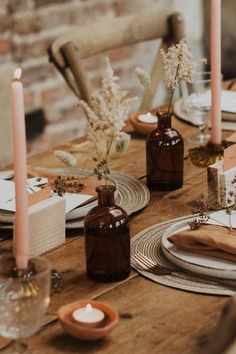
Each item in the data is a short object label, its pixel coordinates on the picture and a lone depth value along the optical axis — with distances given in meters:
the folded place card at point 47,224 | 1.61
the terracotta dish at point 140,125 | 2.22
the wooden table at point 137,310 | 1.36
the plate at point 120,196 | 1.74
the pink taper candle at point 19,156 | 1.37
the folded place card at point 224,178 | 1.75
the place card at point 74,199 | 1.75
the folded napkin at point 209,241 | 1.54
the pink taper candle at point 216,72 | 1.97
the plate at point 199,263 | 1.51
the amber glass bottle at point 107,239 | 1.52
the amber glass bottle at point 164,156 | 1.88
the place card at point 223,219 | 1.61
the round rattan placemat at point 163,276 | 1.50
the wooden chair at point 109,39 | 2.49
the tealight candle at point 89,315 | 1.38
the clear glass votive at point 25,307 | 1.29
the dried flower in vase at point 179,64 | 1.78
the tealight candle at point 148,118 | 2.23
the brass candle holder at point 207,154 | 2.00
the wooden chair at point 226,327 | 1.16
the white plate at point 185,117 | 2.28
